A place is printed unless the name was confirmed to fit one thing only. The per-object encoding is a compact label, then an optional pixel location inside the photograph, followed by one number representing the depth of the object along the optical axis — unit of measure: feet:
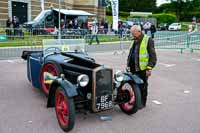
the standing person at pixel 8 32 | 39.76
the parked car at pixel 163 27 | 127.93
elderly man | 13.92
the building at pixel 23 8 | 69.79
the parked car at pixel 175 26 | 123.24
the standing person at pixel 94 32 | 47.29
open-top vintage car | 11.94
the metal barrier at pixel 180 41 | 42.89
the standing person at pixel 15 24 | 54.20
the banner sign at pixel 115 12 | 41.47
